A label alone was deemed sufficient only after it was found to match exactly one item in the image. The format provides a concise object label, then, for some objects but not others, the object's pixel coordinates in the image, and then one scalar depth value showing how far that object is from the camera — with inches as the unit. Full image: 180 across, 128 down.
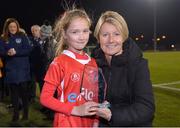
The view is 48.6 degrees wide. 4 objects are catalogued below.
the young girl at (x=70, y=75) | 48.8
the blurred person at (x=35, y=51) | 155.3
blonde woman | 46.1
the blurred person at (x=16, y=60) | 137.3
